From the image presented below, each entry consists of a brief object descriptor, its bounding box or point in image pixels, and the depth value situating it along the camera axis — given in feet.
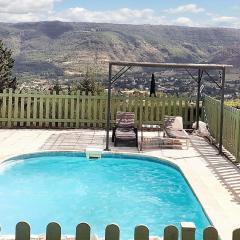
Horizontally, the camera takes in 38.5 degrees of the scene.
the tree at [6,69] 66.46
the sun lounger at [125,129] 30.38
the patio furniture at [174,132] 30.10
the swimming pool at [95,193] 18.16
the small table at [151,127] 37.24
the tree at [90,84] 48.88
